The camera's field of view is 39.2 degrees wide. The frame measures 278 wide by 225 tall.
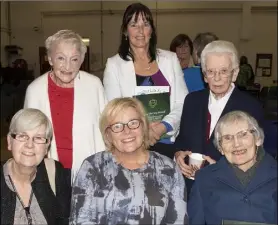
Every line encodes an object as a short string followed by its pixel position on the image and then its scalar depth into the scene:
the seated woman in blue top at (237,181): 1.83
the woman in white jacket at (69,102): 2.27
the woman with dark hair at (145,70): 2.44
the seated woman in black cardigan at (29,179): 1.86
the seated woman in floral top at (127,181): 1.88
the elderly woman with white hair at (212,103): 2.11
